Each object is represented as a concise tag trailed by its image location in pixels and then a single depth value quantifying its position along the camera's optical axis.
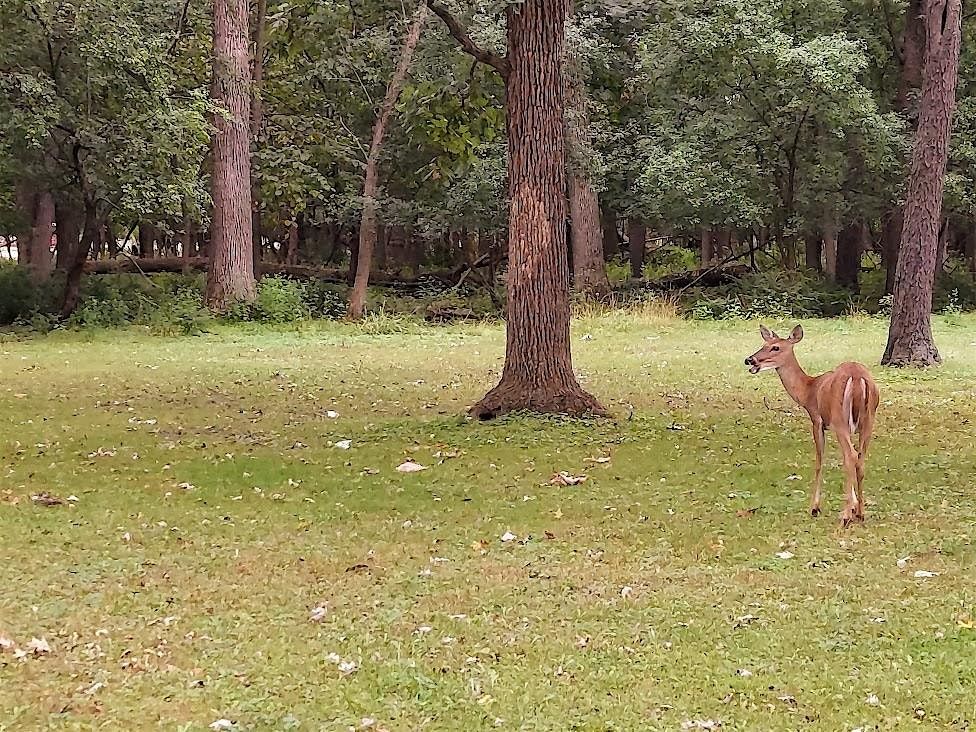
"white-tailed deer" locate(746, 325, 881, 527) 5.63
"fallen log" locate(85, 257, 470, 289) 25.38
